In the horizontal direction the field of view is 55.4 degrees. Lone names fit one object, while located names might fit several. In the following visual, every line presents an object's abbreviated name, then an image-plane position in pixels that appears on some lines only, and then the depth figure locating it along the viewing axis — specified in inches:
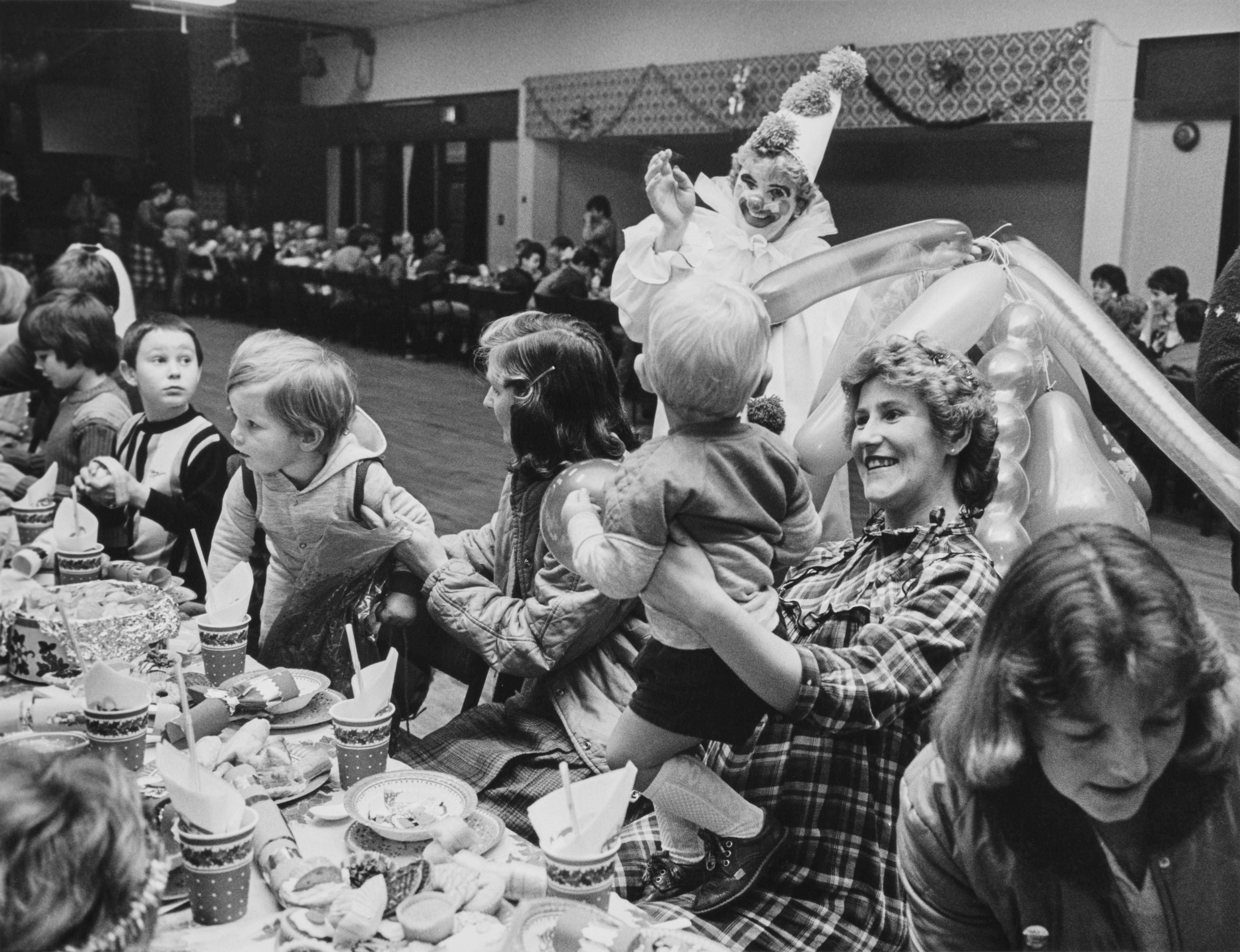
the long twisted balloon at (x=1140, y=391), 84.0
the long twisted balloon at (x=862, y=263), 101.0
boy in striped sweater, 107.2
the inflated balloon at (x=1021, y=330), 92.2
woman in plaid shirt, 57.3
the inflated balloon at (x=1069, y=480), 85.7
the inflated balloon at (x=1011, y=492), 82.8
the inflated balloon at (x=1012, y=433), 85.9
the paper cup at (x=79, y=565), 85.0
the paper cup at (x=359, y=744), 58.4
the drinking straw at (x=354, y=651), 59.2
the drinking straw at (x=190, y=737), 48.0
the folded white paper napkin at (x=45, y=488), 107.0
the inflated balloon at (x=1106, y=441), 94.2
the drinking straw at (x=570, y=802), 44.7
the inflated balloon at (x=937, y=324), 88.7
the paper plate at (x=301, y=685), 68.2
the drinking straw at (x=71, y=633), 64.3
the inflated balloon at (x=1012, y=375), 88.4
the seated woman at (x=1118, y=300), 247.3
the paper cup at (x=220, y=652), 72.2
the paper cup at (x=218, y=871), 46.9
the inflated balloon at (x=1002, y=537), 79.4
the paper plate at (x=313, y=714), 67.6
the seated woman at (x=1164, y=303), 259.4
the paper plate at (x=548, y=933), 42.9
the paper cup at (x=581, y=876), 44.8
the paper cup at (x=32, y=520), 96.7
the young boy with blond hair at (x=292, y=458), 84.9
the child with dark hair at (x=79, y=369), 125.0
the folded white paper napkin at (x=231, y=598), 73.4
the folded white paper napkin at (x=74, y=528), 86.1
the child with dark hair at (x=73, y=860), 29.8
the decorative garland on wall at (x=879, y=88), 269.1
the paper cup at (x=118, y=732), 58.2
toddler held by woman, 60.7
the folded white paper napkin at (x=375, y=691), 59.6
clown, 112.0
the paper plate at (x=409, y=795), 55.6
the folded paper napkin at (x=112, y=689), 56.7
